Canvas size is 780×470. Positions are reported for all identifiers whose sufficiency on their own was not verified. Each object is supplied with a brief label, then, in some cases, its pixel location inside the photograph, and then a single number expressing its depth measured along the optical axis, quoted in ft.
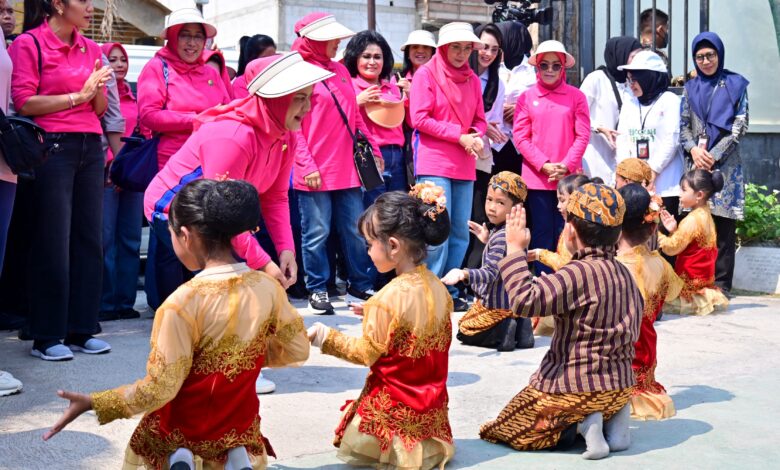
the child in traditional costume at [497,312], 20.26
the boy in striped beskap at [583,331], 13.76
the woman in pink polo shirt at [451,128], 23.85
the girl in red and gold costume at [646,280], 15.87
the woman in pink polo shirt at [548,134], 25.54
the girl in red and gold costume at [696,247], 25.27
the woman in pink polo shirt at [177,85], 19.86
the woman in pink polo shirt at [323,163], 22.95
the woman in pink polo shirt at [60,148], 17.16
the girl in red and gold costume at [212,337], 11.27
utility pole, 68.33
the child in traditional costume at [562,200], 22.00
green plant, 28.84
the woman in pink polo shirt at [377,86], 25.16
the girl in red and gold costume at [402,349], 13.02
